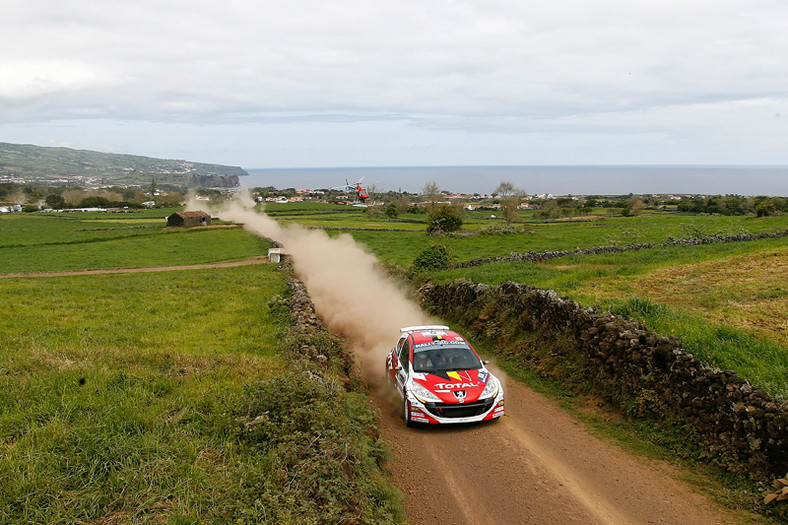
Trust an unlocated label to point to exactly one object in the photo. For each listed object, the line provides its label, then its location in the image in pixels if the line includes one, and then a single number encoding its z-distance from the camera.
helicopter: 65.86
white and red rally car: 10.87
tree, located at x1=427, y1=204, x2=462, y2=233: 58.44
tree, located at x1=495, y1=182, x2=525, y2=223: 72.94
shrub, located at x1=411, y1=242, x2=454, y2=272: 31.44
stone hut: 75.00
